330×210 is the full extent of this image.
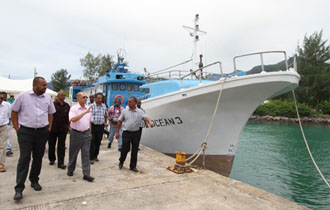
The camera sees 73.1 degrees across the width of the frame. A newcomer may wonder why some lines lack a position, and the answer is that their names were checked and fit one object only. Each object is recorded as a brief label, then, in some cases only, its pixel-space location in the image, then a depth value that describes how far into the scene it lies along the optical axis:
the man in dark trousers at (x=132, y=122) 4.57
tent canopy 11.79
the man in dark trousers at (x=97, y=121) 5.11
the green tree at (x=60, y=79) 60.00
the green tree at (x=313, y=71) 39.25
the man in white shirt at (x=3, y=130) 4.40
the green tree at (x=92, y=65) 50.59
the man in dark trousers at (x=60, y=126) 4.55
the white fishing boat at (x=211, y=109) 6.04
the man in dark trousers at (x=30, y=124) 3.10
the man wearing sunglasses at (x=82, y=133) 3.98
